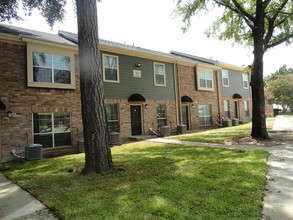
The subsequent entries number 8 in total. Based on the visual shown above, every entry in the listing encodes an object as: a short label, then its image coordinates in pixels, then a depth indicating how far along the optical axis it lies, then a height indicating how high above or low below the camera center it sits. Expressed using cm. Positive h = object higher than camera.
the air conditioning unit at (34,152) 984 -127
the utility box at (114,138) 1280 -108
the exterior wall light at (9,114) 999 +33
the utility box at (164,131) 1555 -94
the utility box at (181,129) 1678 -92
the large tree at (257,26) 1214 +509
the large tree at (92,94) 619 +66
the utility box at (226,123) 2139 -76
